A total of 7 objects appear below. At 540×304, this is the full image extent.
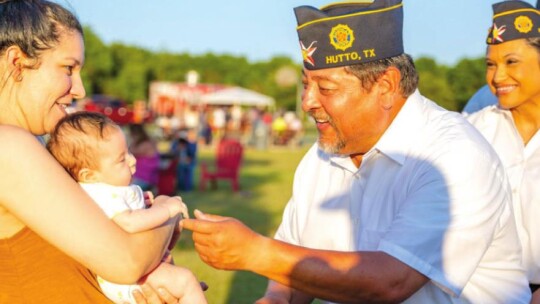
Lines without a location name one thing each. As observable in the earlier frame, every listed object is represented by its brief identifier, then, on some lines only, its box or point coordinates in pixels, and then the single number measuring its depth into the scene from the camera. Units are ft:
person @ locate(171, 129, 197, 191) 52.42
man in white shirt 8.91
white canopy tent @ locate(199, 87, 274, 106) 145.07
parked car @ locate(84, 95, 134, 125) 83.25
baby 8.35
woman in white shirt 13.48
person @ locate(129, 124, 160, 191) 40.86
